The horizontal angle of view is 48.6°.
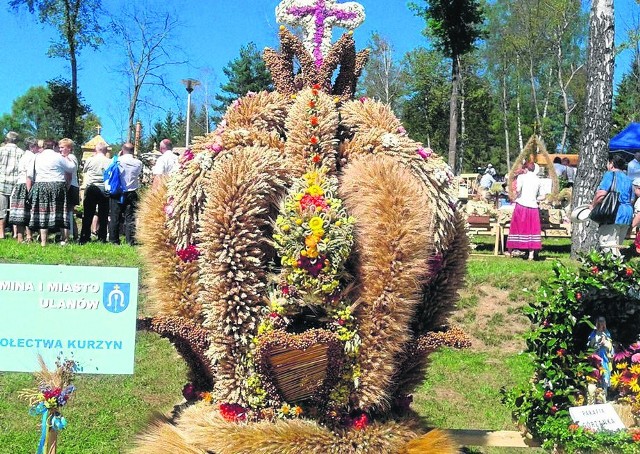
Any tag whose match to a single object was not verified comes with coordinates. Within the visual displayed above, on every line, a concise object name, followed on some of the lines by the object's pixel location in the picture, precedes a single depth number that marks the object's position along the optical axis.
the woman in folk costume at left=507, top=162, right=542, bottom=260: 9.26
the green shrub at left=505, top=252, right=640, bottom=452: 3.50
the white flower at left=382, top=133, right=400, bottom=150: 2.93
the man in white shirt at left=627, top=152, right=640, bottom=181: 10.12
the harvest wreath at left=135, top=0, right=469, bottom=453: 2.61
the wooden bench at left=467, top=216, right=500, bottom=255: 11.43
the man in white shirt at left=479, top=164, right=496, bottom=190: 19.05
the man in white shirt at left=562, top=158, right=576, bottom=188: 17.10
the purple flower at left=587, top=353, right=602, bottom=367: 3.57
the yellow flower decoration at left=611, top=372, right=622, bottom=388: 3.59
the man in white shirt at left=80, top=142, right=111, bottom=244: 8.88
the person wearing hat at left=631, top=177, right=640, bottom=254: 7.74
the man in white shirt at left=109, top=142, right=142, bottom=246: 8.79
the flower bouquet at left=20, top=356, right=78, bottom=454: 2.97
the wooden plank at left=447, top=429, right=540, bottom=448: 3.46
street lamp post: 18.25
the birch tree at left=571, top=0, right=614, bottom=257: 8.69
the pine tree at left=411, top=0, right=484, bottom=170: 18.69
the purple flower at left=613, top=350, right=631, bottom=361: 3.61
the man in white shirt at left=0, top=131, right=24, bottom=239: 8.98
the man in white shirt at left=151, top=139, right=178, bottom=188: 8.15
